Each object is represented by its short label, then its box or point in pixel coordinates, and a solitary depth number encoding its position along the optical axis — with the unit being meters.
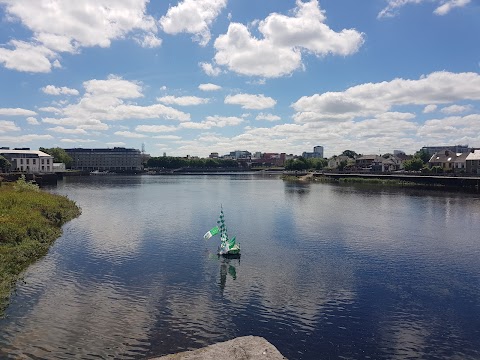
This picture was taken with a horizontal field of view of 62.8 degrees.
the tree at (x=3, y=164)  147.05
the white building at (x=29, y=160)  169.00
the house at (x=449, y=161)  152.25
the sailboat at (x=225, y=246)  35.72
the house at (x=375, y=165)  195.62
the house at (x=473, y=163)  141.38
